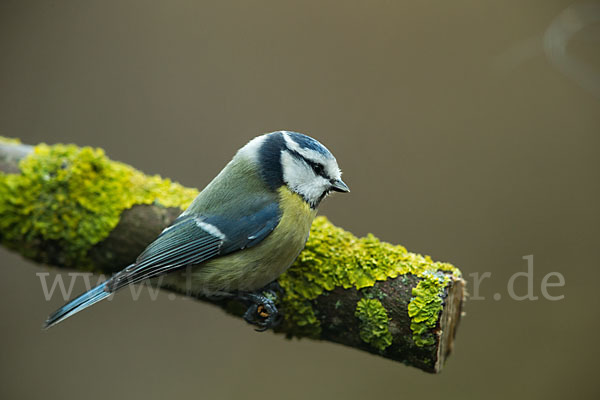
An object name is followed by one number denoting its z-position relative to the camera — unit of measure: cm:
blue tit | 301
